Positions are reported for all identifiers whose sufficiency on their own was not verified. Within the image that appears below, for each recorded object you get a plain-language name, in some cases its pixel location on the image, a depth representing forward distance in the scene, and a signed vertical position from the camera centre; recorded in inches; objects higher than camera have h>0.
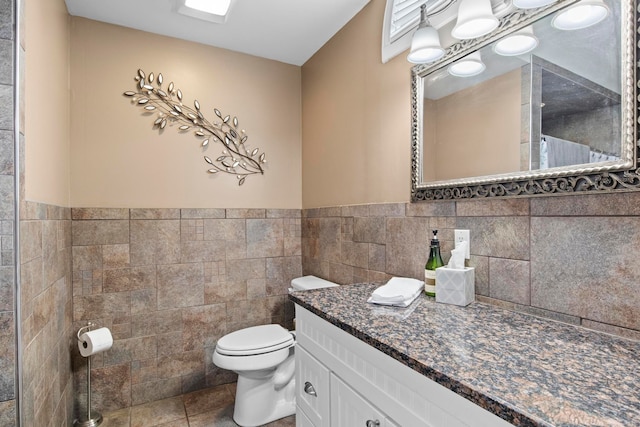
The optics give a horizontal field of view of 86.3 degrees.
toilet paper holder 82.2 -50.0
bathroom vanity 25.9 -14.6
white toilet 79.6 -39.5
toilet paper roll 77.4 -29.8
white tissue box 51.4 -11.6
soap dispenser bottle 56.6 -9.5
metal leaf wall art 93.6 +25.3
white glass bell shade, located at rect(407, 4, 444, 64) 56.4 +27.7
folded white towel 52.1 -13.2
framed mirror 38.4 +13.9
